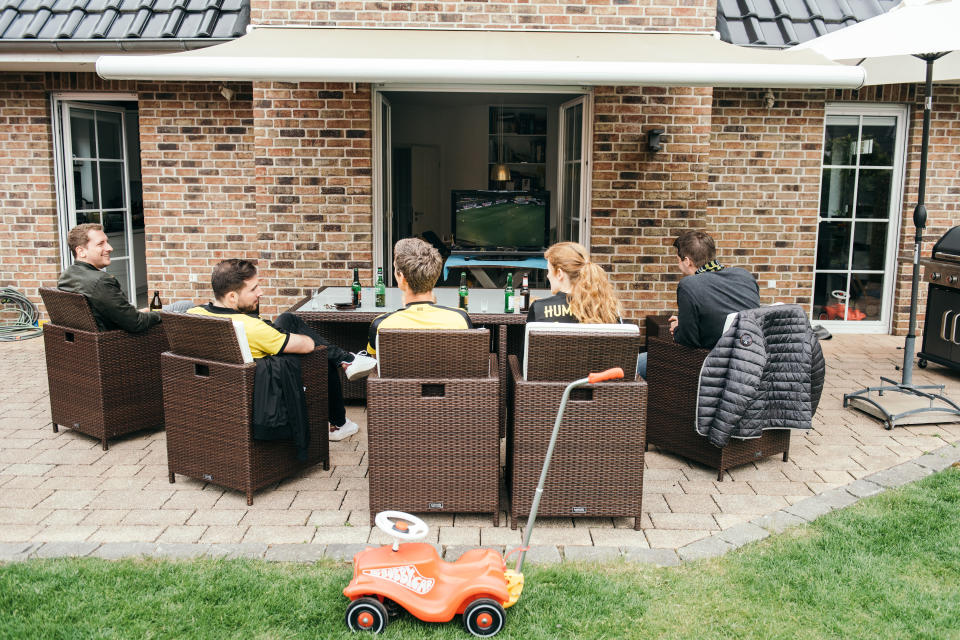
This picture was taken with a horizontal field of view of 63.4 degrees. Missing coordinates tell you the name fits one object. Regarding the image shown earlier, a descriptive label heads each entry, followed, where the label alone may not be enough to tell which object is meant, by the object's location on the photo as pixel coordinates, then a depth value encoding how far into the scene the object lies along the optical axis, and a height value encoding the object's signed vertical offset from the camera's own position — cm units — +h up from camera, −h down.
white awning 441 +76
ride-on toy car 277 -137
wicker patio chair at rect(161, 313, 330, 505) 375 -104
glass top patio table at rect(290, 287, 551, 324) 488 -70
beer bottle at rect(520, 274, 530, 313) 510 -63
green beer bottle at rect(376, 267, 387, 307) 528 -63
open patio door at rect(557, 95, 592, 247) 654 +27
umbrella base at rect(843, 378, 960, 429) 520 -137
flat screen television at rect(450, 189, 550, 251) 838 -19
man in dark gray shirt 425 -53
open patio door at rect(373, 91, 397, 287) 642 +13
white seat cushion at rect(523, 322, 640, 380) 351 -56
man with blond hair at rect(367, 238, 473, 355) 371 -44
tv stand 796 -61
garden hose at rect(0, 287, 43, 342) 752 -121
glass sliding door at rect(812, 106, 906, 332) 774 -12
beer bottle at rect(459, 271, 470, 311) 510 -61
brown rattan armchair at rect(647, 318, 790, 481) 432 -122
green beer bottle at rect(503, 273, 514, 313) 505 -64
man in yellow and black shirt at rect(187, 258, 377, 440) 386 -56
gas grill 623 -78
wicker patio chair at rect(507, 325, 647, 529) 351 -101
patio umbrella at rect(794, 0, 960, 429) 461 +101
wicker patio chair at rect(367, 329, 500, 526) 350 -100
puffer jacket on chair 403 -90
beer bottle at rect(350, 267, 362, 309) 521 -62
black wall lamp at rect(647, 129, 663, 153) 623 +51
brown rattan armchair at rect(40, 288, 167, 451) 455 -104
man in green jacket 453 -50
